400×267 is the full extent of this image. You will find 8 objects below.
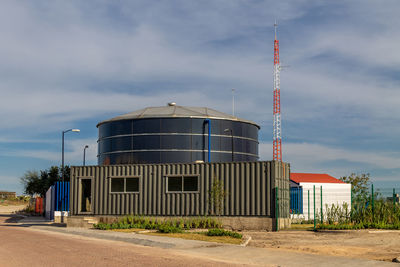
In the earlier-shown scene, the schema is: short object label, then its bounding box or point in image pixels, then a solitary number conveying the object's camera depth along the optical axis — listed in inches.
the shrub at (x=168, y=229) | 909.2
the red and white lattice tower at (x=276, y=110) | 2425.9
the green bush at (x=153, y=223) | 1057.6
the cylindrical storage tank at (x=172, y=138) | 1802.4
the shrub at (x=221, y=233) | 824.6
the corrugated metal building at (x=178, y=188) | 1077.1
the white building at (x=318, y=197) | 1412.6
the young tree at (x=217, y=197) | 1104.8
